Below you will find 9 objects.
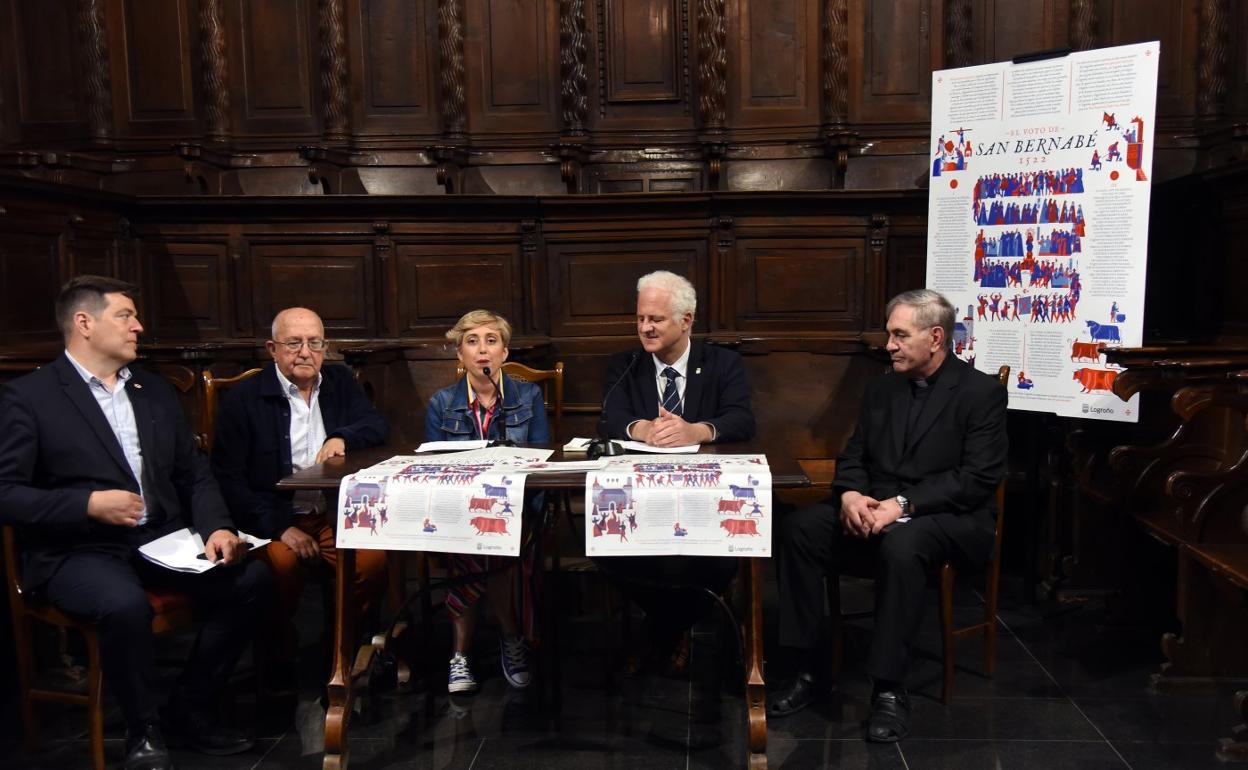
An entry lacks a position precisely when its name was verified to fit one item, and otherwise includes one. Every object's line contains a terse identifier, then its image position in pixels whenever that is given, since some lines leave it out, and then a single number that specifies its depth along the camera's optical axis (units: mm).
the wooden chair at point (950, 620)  3104
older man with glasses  3246
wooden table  2641
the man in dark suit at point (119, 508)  2688
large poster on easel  3873
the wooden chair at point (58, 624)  2676
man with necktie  3229
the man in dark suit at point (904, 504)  2990
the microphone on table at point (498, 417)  3172
